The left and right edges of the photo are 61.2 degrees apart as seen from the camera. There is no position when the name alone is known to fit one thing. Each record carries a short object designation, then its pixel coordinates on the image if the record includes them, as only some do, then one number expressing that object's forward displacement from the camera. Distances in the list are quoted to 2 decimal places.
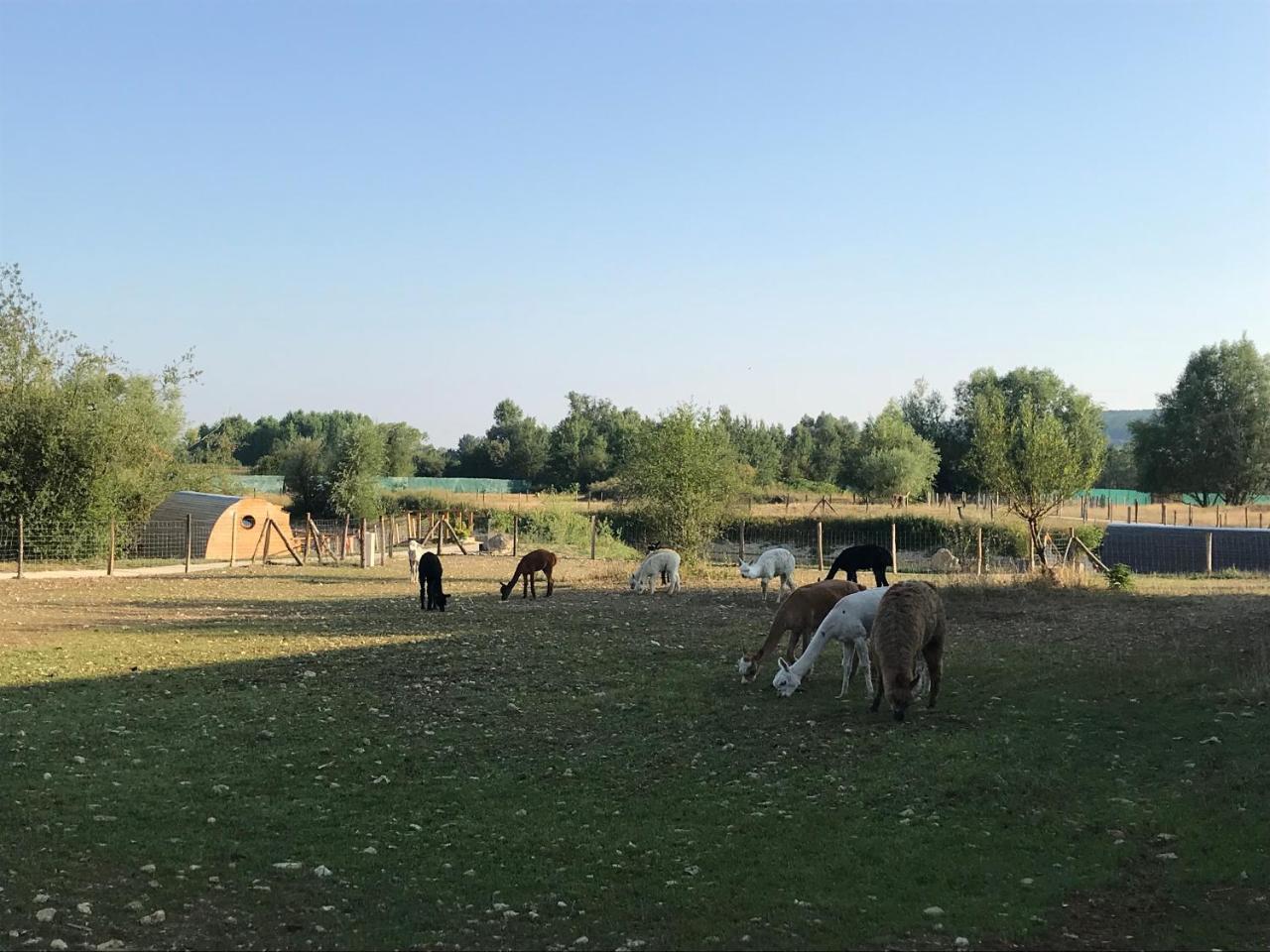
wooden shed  41.94
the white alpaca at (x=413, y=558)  34.92
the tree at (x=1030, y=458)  29.56
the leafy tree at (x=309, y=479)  76.44
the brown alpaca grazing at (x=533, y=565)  26.44
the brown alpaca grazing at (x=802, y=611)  14.66
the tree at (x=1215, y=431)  81.62
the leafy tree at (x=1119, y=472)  125.62
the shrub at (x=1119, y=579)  27.02
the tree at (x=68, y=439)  38.22
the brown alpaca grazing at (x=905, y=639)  11.74
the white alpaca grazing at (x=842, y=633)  13.14
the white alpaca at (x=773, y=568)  25.52
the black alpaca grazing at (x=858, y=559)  23.38
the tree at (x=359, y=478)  71.50
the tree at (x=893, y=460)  92.25
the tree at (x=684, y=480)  35.97
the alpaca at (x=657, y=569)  28.06
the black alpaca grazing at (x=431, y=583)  22.98
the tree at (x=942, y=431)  104.88
